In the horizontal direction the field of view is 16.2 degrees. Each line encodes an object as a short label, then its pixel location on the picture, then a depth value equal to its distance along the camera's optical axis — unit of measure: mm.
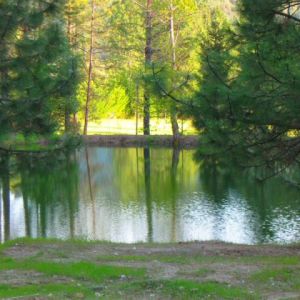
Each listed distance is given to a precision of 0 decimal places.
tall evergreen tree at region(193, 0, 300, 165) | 15411
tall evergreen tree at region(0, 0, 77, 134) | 17501
